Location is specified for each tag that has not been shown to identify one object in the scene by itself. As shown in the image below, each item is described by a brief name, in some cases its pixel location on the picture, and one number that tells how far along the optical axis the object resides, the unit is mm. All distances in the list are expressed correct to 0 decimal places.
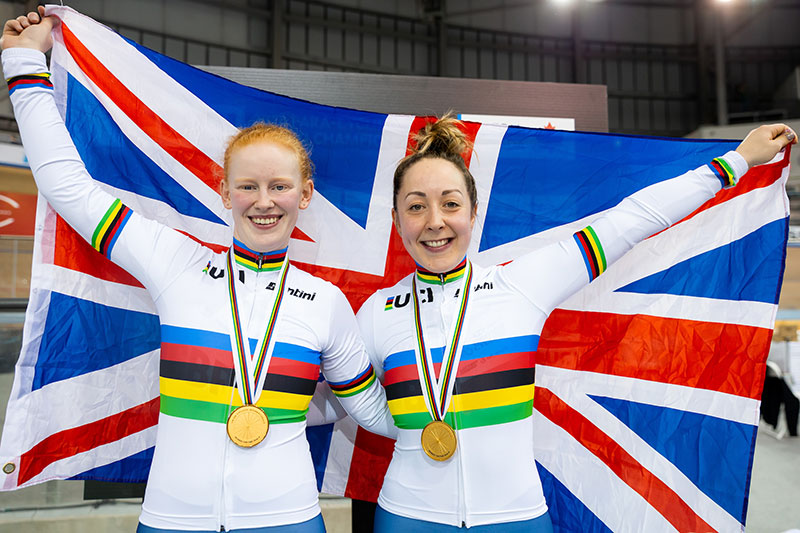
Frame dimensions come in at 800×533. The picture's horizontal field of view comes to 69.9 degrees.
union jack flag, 1923
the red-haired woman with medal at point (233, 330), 1465
